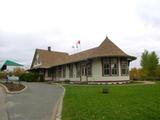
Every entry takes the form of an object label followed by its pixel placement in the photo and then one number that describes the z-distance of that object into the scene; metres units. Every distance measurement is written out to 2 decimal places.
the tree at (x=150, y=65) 27.43
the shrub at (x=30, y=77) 20.40
